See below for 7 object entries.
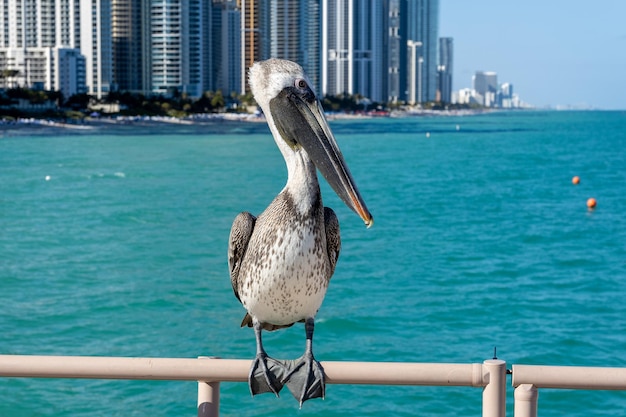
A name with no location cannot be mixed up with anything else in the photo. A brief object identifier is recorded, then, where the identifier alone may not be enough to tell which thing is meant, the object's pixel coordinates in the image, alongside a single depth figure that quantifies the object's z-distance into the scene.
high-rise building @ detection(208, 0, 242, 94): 130.50
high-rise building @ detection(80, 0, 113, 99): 118.31
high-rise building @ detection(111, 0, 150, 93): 122.75
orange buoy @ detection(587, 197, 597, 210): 32.05
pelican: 2.87
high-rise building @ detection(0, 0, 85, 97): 111.25
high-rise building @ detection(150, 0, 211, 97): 120.94
